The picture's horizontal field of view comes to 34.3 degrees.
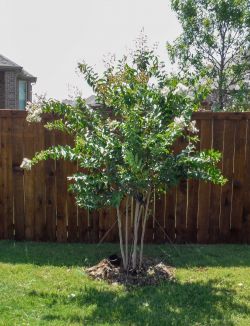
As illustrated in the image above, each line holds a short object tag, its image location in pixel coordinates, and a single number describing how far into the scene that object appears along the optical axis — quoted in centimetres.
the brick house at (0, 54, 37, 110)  1642
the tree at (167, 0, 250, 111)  1213
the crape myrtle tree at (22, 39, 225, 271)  360
